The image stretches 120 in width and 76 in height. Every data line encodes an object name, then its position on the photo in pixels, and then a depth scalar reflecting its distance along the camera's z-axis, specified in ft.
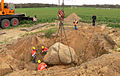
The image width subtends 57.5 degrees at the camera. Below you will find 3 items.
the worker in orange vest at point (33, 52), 24.58
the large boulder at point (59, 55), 23.52
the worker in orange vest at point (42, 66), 20.16
